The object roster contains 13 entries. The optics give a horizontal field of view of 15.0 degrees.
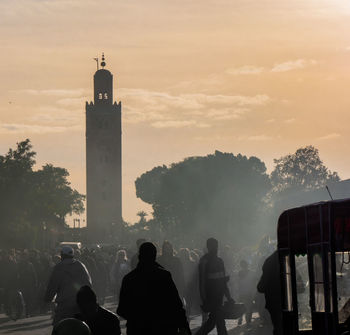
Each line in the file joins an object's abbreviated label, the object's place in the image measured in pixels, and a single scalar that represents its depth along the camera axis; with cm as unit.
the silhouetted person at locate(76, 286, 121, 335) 1206
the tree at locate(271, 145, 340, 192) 18488
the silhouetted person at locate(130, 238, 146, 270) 2509
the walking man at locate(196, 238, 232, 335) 2047
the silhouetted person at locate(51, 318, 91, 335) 1087
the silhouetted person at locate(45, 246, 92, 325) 1731
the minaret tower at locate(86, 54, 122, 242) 15850
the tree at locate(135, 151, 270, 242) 13325
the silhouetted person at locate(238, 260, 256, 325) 2861
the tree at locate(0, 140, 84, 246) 7650
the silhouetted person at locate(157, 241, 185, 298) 2548
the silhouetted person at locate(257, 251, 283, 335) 1778
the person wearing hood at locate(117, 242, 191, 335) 1281
